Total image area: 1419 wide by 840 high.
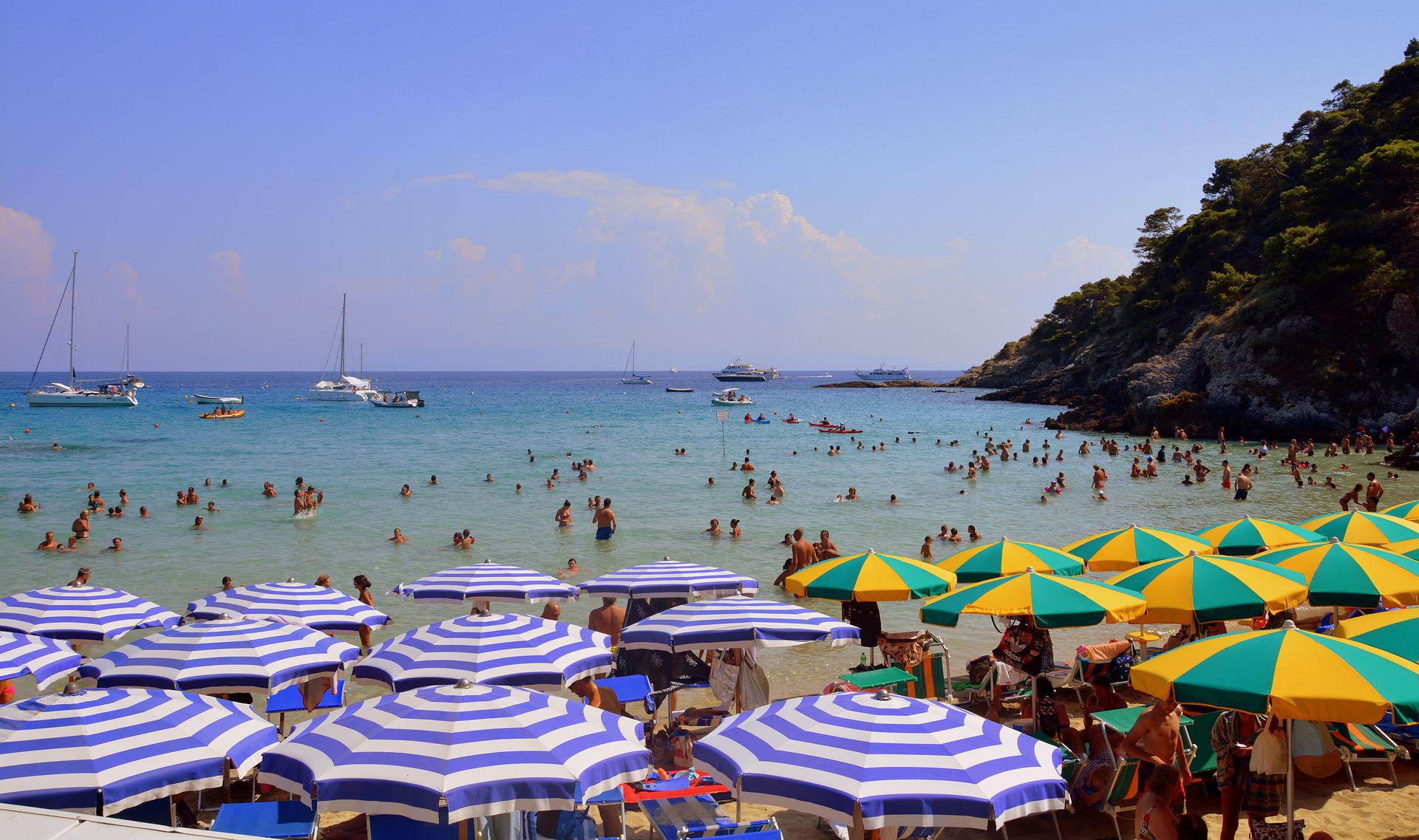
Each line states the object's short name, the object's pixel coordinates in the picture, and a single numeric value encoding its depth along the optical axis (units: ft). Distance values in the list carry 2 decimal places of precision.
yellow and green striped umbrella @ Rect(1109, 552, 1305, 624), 29.35
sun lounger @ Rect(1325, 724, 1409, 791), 25.93
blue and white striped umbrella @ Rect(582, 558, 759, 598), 36.35
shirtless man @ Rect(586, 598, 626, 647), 37.81
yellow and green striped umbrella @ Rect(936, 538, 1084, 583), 34.78
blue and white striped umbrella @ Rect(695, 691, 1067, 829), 16.31
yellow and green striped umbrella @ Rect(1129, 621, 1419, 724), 18.81
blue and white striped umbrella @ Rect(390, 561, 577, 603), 37.19
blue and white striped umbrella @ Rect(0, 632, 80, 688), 27.69
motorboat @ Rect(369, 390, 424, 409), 306.14
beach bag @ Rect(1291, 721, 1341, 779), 24.11
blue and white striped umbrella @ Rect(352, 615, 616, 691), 24.98
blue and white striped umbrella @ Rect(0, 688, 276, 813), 17.57
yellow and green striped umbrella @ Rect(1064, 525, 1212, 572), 38.63
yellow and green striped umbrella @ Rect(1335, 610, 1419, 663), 23.29
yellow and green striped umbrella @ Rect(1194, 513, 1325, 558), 41.55
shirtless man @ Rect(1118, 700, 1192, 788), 21.72
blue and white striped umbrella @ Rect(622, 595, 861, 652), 28.35
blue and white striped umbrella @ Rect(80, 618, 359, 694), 25.43
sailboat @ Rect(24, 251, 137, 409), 300.81
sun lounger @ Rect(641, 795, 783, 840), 19.90
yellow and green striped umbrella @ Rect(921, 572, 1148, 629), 28.86
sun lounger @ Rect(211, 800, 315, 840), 20.95
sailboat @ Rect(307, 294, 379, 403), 352.49
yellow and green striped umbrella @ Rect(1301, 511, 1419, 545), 39.24
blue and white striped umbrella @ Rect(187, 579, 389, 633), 33.22
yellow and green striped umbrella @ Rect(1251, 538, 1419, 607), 31.24
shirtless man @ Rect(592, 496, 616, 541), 73.87
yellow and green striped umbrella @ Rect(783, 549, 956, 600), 33.32
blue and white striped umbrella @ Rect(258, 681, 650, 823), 16.71
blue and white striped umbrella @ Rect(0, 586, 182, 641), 32.07
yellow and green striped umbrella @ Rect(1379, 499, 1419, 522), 45.59
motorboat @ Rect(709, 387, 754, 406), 314.86
